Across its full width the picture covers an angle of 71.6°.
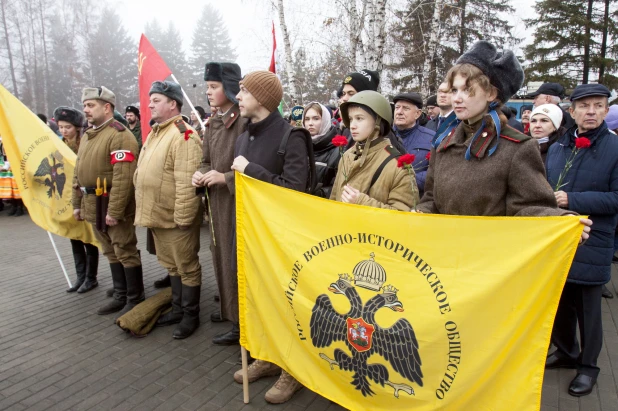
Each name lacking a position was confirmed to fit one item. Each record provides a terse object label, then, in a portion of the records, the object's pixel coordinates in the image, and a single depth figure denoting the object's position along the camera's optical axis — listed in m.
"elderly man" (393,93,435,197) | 4.40
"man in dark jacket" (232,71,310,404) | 3.14
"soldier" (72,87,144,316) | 4.30
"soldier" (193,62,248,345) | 3.75
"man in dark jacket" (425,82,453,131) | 4.00
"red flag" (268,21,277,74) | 5.07
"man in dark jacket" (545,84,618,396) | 3.05
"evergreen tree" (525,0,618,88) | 21.22
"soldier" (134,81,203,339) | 3.93
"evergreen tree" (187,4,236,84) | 57.16
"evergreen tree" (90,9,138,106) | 37.94
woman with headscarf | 4.04
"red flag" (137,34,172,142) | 4.48
